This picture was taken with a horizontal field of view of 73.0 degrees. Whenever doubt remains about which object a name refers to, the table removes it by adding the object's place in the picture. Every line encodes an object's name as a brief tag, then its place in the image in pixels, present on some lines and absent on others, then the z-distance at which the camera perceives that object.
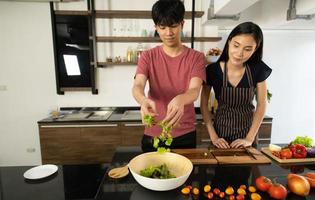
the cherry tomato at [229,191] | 0.79
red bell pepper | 1.11
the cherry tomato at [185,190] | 0.80
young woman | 1.32
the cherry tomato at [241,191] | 0.79
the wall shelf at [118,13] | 2.56
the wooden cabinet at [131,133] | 2.44
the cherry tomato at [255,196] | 0.76
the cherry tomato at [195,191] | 0.81
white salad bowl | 0.79
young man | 1.06
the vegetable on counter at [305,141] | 1.21
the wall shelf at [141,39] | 2.60
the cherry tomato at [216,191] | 0.80
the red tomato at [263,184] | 0.81
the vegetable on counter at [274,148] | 1.19
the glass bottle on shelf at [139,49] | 2.68
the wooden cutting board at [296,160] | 1.07
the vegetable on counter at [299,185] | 0.79
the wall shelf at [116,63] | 2.65
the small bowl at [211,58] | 2.56
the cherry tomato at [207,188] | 0.81
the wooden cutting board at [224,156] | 1.07
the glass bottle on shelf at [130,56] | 2.67
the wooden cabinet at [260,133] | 2.48
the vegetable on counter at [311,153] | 1.12
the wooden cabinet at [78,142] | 2.41
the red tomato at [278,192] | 0.77
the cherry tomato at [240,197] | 0.76
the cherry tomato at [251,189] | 0.82
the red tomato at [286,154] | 1.10
